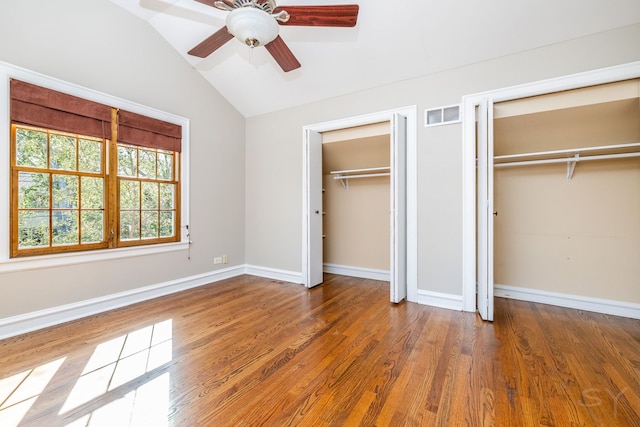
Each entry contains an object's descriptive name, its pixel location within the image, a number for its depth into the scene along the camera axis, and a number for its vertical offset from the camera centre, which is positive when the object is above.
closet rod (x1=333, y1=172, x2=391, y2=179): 4.01 +0.56
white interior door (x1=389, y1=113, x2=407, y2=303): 3.09 +0.05
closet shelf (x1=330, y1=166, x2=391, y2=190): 3.99 +0.61
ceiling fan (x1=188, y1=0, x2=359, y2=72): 1.87 +1.38
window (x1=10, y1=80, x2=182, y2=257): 2.46 +0.41
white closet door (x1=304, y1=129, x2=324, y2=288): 3.71 +0.04
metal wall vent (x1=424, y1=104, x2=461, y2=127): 2.97 +1.06
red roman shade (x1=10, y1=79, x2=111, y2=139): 2.40 +0.98
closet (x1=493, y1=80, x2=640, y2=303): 2.66 +0.19
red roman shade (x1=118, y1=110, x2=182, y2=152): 3.09 +0.98
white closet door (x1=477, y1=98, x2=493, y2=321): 2.61 +0.02
